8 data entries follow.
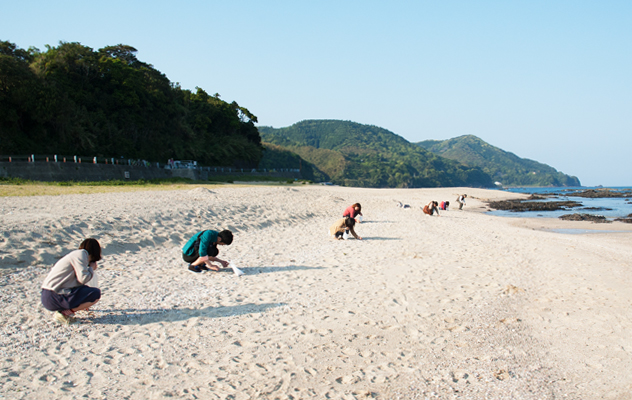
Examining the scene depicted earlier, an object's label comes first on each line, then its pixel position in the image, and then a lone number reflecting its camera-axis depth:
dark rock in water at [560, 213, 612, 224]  21.03
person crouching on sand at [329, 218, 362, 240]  10.87
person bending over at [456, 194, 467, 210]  24.83
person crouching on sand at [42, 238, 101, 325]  4.39
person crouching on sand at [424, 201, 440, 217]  18.55
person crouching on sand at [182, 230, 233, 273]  7.07
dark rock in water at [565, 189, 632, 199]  52.66
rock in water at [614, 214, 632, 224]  20.29
